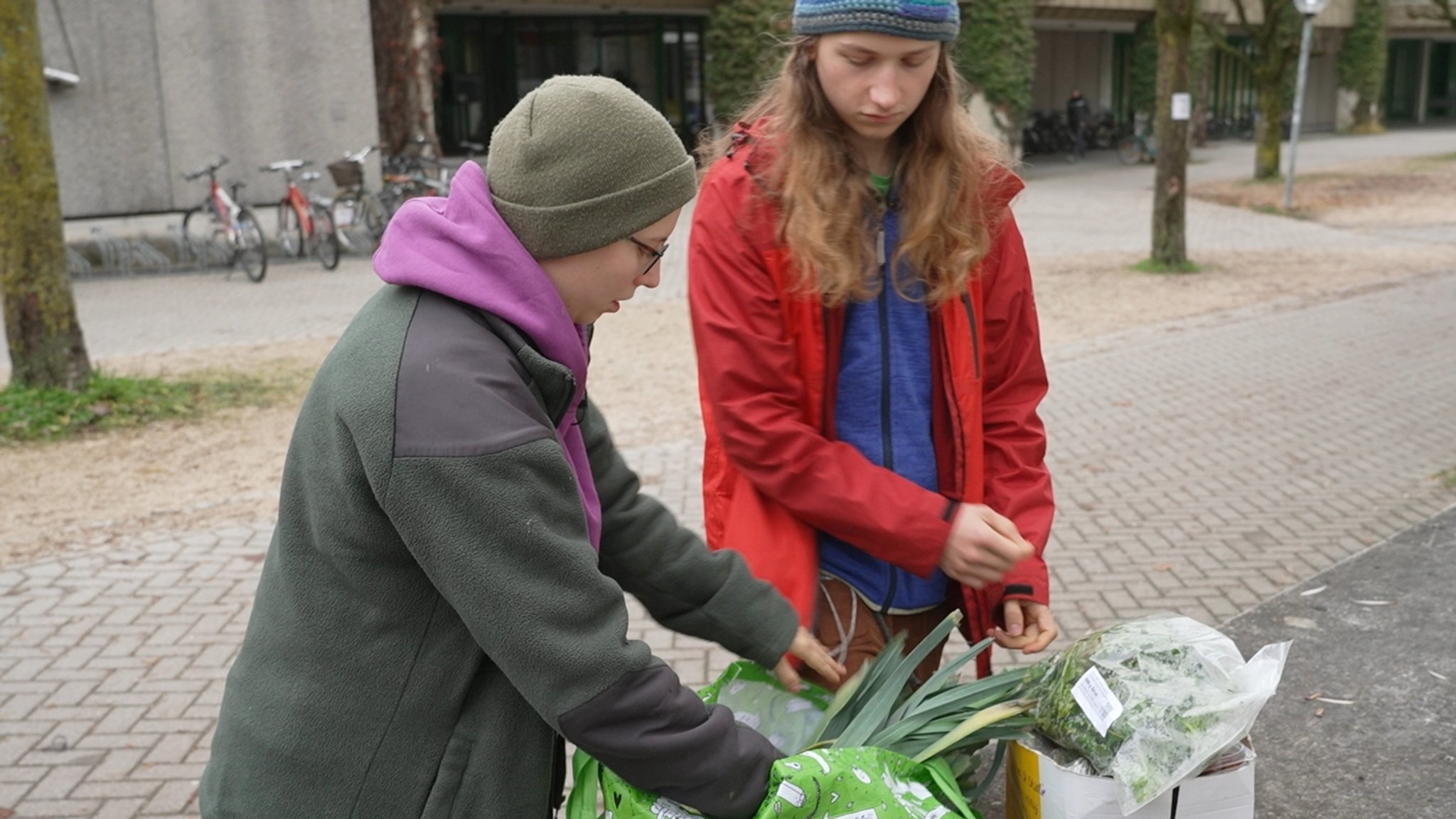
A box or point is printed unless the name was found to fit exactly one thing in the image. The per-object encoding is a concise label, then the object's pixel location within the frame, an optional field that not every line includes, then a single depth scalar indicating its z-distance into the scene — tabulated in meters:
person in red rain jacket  2.14
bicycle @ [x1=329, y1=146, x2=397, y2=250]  15.21
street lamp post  17.19
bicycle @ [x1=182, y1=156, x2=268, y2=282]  14.10
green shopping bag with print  1.64
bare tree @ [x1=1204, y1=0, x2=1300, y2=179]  23.34
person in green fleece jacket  1.48
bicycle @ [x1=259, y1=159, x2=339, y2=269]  14.97
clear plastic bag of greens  1.79
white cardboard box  1.83
